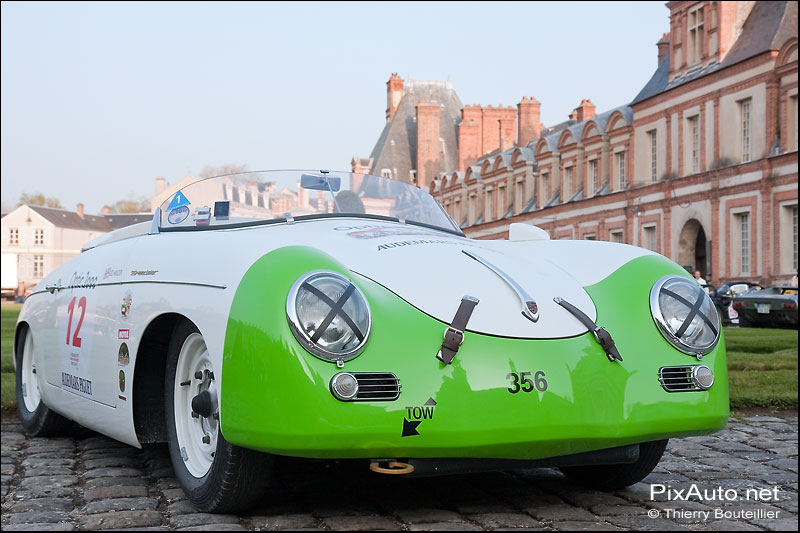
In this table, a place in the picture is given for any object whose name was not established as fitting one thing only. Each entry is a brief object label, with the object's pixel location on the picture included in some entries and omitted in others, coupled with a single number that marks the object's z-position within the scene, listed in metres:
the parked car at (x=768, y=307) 23.75
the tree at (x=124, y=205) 83.69
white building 99.38
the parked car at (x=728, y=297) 25.14
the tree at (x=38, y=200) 107.34
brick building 32.34
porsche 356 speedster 3.13
